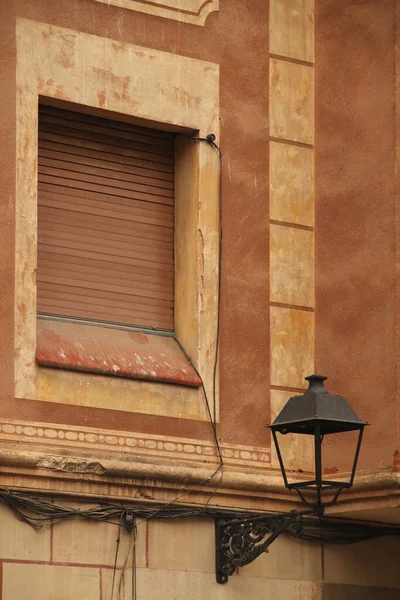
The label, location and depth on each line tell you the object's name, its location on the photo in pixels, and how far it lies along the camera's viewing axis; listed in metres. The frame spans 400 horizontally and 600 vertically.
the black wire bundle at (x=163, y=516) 12.83
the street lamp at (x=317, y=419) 12.06
